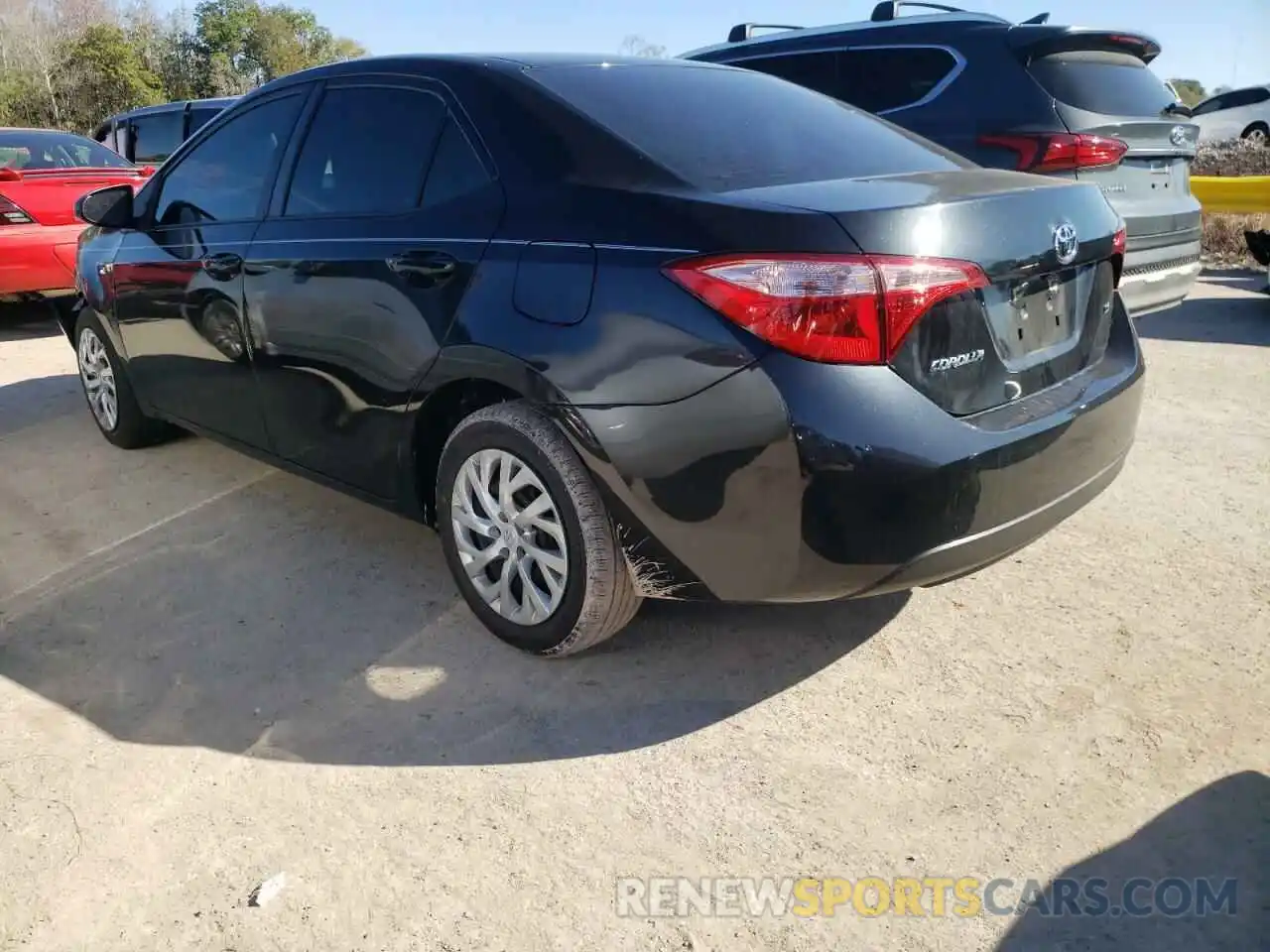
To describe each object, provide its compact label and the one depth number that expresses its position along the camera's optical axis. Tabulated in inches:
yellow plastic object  338.3
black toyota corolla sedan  89.8
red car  287.1
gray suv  205.6
